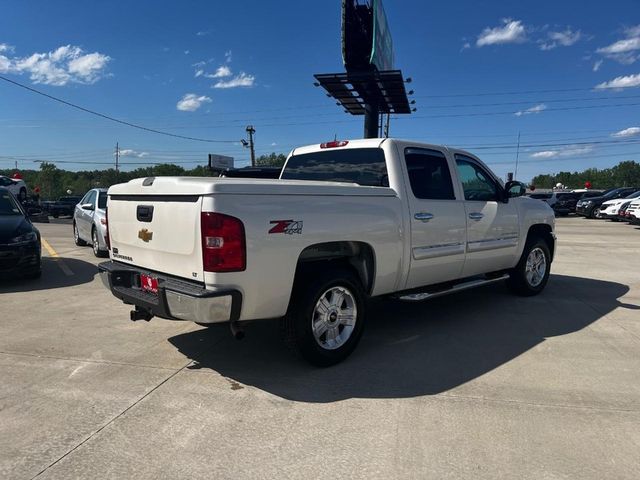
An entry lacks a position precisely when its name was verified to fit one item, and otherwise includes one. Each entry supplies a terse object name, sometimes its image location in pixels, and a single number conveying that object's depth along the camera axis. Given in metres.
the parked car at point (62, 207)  32.78
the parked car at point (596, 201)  29.33
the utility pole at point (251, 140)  55.03
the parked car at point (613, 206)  24.66
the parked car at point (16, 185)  23.83
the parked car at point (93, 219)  10.42
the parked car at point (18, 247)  7.50
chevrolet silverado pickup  3.53
